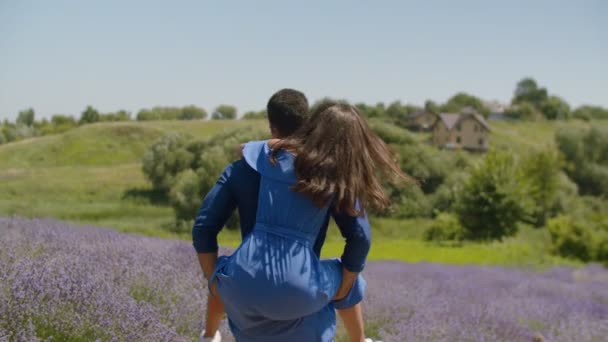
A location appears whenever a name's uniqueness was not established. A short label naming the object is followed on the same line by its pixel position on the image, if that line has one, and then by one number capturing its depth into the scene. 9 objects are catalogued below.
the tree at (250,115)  52.12
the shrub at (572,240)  20.95
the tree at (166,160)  32.91
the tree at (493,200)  26.59
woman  2.05
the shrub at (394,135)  37.66
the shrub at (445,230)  28.09
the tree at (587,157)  44.25
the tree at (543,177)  36.31
